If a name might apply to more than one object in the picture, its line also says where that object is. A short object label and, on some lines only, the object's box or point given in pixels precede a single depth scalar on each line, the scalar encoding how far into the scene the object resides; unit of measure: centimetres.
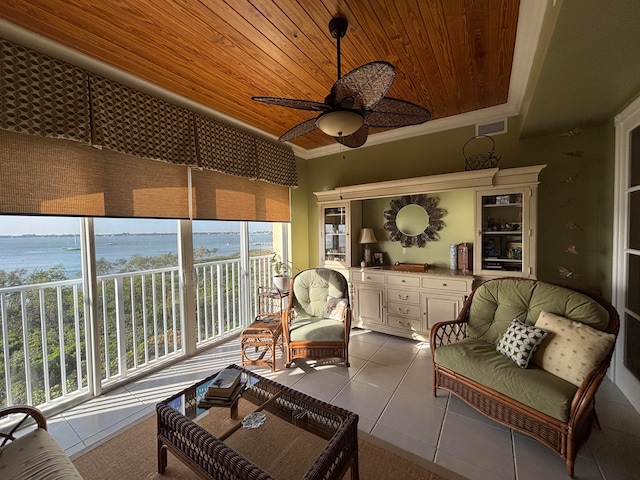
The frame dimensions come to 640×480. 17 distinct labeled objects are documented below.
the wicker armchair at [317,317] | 262
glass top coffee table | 119
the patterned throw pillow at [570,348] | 160
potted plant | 355
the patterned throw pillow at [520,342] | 182
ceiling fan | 129
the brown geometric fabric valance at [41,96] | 162
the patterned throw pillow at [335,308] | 291
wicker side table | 269
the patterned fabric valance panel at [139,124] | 200
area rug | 150
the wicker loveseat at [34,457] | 111
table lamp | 369
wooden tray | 326
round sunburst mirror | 340
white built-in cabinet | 265
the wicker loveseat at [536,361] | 152
